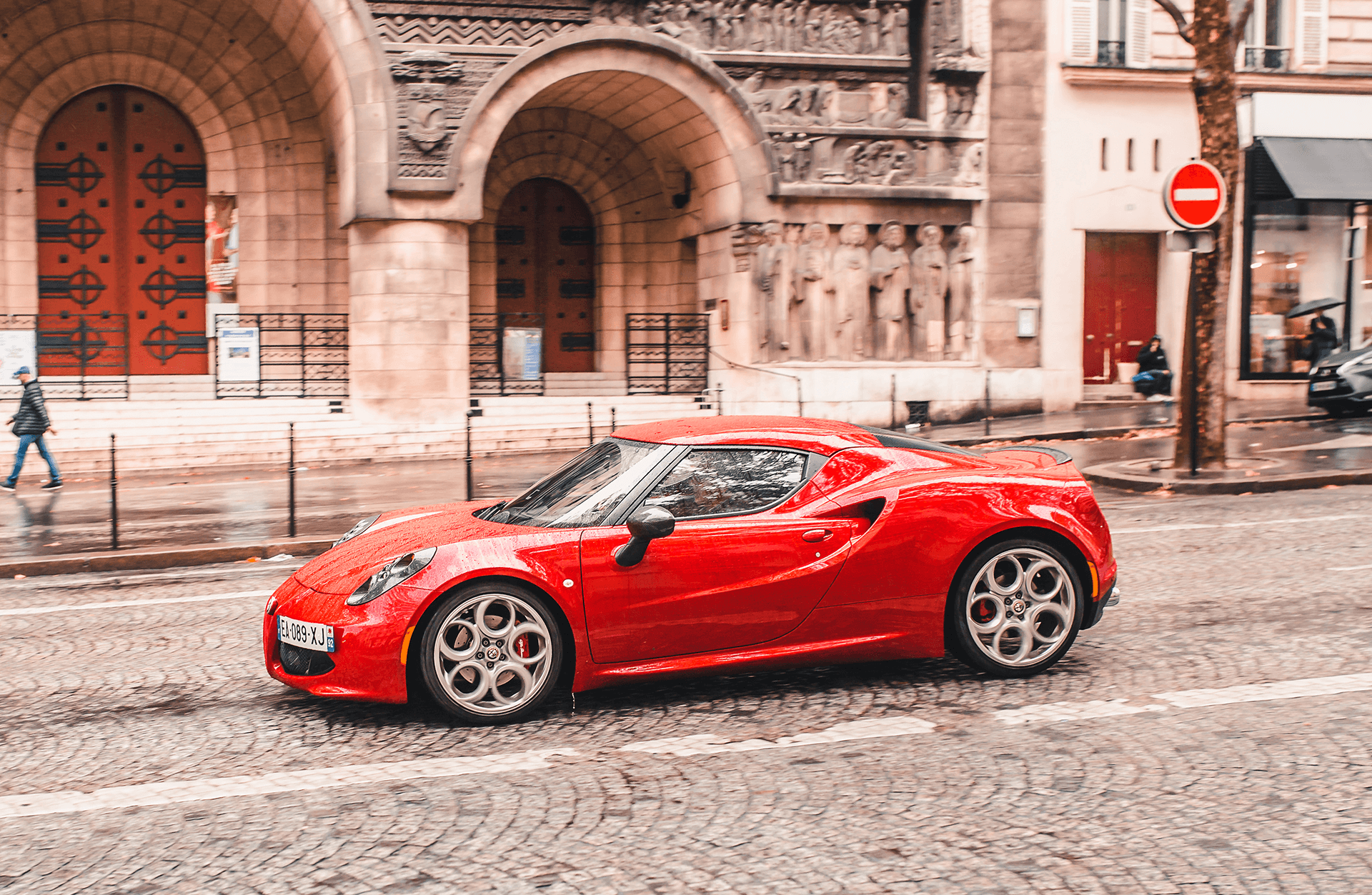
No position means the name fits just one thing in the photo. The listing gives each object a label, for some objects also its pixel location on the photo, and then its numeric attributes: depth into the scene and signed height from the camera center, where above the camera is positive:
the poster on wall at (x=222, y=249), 23.05 +2.39
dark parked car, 19.78 +0.00
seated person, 22.75 +0.15
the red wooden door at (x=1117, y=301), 23.41 +1.54
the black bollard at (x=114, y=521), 10.83 -1.21
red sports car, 5.33 -0.84
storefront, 22.92 +2.22
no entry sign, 13.21 +1.97
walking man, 15.90 -0.50
